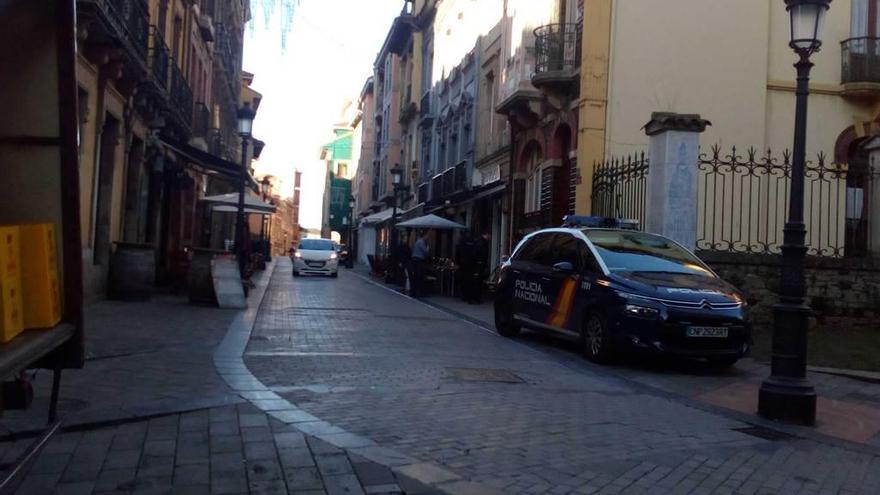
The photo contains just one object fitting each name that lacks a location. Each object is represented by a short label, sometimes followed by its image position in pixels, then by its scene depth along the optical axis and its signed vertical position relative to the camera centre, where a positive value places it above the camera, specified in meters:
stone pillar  13.09 +1.30
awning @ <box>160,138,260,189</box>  20.73 +1.98
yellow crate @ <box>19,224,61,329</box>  3.80 -0.20
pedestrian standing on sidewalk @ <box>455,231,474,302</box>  20.53 -0.35
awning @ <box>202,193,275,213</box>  21.48 +0.96
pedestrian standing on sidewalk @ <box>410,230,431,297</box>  22.58 -0.55
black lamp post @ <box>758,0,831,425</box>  7.32 -0.34
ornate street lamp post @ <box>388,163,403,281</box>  31.89 +2.51
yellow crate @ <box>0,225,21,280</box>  3.46 -0.09
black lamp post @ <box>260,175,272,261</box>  45.80 +3.93
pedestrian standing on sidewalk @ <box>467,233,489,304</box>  20.44 -0.57
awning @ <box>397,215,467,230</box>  26.08 +0.72
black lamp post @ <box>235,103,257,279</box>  19.39 +2.47
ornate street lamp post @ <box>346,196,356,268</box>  65.82 +1.61
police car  9.77 -0.53
